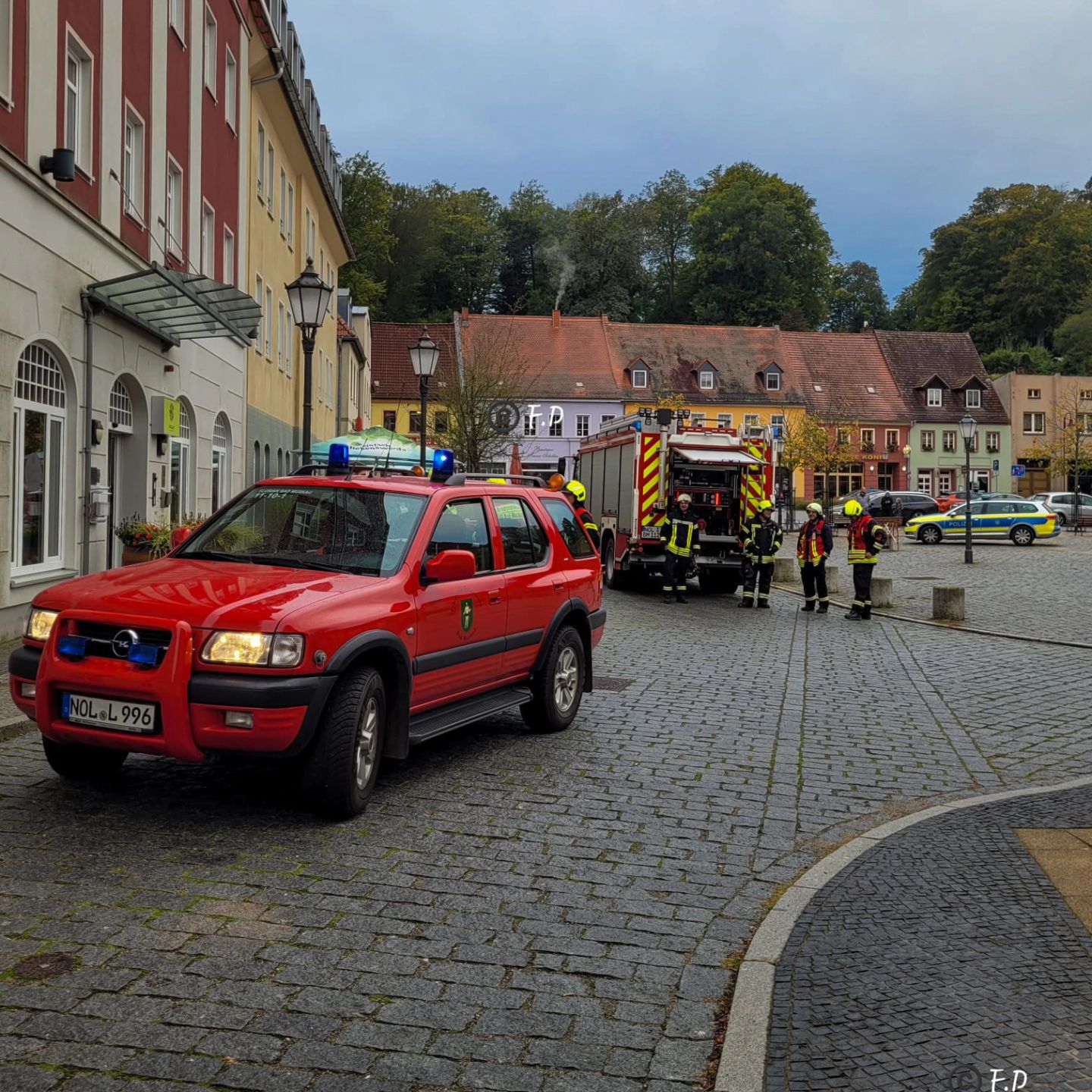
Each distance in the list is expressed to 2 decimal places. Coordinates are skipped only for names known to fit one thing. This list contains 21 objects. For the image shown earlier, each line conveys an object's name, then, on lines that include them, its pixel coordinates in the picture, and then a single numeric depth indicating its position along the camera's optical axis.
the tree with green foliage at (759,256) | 83.44
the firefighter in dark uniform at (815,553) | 19.62
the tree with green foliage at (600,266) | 85.94
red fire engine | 21.75
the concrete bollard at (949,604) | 18.36
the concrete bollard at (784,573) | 26.95
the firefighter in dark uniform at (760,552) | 20.39
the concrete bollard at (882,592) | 20.47
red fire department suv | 5.63
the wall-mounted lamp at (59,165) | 13.03
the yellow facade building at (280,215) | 26.91
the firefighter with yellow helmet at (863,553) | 18.39
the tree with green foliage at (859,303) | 104.75
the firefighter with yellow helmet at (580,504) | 18.34
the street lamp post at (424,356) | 23.83
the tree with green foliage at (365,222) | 69.19
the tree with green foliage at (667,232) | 91.75
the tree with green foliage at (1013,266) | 89.81
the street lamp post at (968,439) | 30.52
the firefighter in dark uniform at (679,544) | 20.52
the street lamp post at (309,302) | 15.55
